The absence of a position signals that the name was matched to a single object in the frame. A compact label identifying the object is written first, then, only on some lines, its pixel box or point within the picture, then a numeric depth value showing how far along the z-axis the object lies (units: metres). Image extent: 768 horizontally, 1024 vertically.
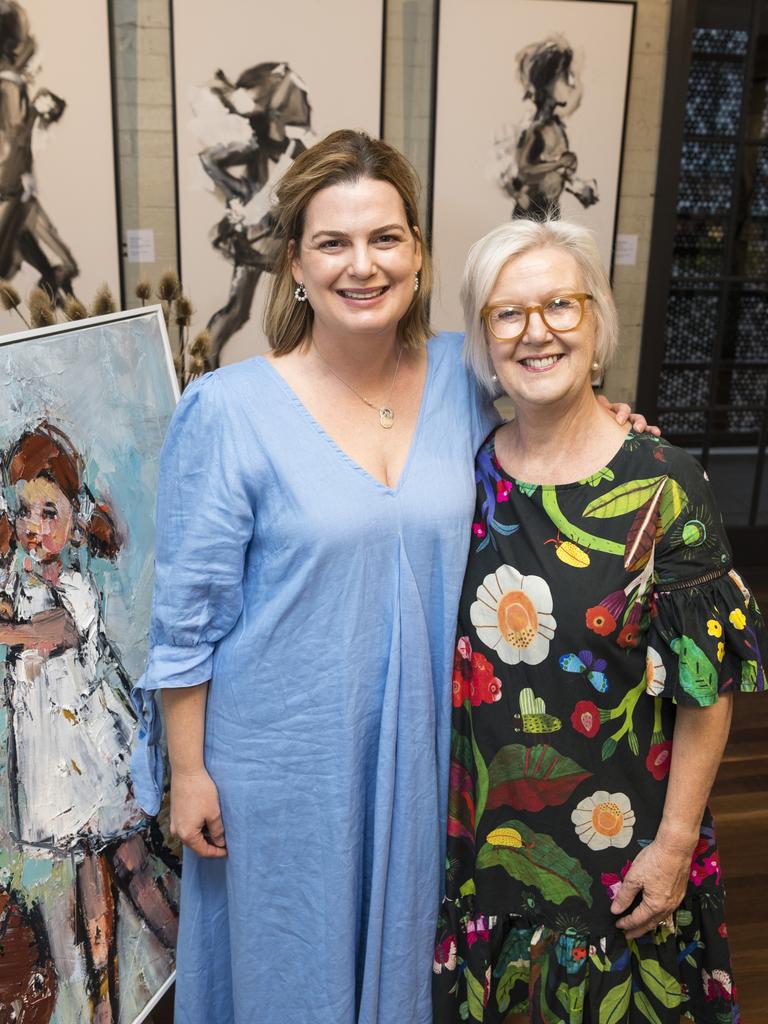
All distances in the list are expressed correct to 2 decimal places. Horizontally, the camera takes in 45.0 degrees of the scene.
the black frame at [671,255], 4.01
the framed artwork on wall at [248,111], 3.40
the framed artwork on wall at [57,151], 3.21
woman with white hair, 1.33
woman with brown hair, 1.37
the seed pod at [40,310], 1.88
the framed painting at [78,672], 1.37
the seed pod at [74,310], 2.00
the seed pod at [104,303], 2.15
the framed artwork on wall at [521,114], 3.72
